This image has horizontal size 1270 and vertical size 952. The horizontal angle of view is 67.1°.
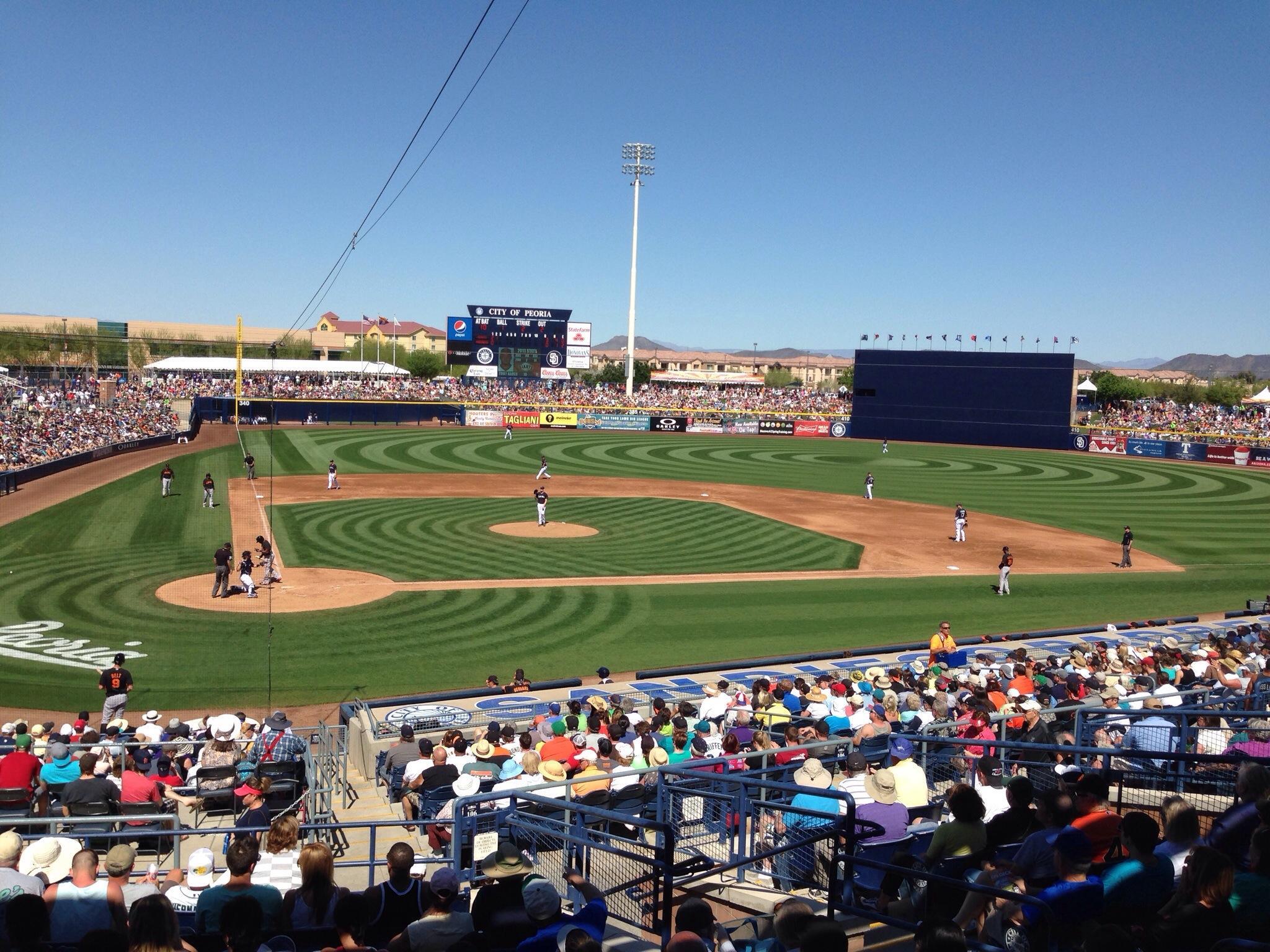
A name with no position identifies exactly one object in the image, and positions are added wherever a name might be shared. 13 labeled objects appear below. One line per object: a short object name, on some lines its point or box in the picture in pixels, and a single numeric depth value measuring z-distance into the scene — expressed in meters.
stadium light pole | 99.00
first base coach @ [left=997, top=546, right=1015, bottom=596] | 25.42
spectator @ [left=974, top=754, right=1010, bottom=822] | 7.73
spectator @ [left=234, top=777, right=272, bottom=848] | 7.39
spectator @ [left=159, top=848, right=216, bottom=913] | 6.46
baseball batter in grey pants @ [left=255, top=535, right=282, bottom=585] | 22.42
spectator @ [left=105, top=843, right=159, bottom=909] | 5.61
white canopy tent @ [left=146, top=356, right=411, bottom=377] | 84.31
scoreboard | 89.69
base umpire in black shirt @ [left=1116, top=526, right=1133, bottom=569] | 29.48
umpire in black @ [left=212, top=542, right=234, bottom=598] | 22.42
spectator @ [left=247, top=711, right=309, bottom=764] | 10.98
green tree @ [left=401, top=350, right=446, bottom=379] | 132.12
